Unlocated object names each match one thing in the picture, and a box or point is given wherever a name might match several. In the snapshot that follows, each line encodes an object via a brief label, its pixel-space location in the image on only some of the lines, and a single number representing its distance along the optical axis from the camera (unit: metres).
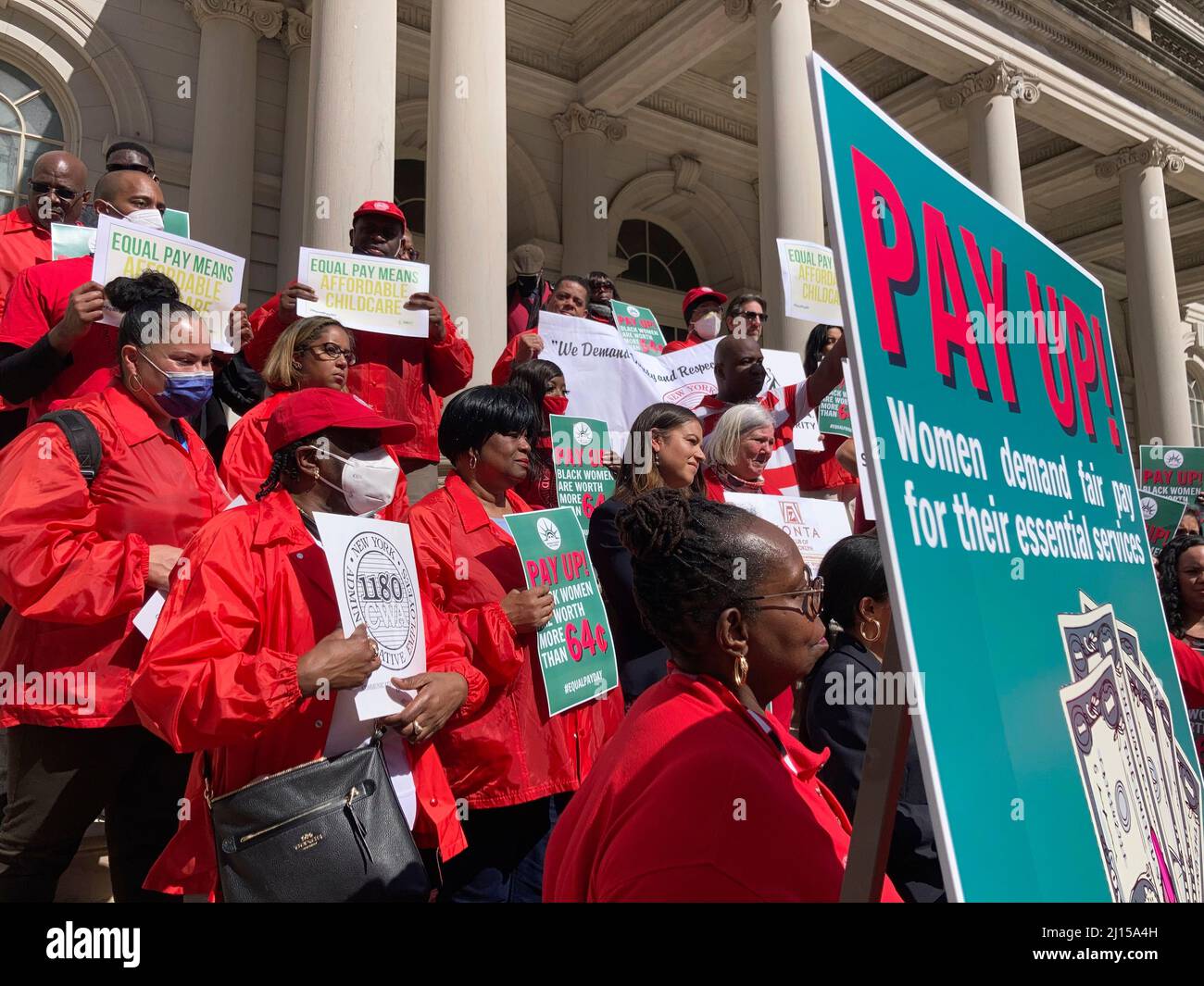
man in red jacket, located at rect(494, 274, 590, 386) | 5.91
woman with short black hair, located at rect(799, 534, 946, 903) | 2.47
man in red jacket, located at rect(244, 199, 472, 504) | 5.21
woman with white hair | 4.72
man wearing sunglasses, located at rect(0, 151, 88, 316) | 4.82
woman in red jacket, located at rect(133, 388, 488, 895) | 2.35
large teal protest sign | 1.44
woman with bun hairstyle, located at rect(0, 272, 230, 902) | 2.80
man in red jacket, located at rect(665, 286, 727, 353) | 7.60
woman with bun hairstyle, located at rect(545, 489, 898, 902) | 1.51
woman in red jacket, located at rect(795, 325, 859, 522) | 6.07
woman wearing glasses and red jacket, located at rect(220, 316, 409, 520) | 3.95
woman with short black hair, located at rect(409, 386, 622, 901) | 3.15
